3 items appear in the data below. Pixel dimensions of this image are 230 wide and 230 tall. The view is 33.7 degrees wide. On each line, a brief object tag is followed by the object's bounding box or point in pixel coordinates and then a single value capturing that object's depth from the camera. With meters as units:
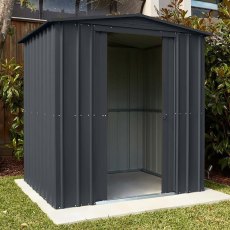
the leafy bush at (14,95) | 7.35
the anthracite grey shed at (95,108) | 5.02
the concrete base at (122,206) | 4.70
